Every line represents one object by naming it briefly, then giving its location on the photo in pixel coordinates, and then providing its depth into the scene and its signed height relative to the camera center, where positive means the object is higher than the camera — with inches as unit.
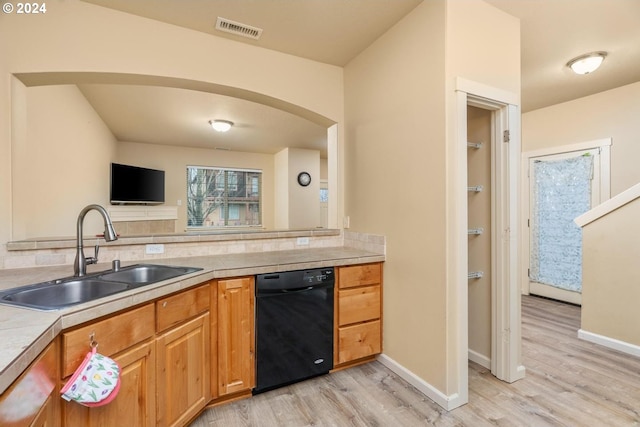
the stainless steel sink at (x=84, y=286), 52.9 -14.5
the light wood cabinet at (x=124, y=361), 43.5 -25.8
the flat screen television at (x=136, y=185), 211.9 +21.3
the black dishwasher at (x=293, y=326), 77.4 -31.3
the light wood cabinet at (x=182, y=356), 59.1 -30.9
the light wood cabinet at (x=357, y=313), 88.7 -31.4
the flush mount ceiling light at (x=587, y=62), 104.8 +52.6
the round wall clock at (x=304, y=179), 271.0 +30.2
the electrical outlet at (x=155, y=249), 85.5 -10.3
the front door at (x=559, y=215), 144.9 -3.0
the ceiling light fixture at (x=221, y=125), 184.6 +54.7
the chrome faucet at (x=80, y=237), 62.1 -5.0
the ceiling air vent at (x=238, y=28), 85.9 +54.8
